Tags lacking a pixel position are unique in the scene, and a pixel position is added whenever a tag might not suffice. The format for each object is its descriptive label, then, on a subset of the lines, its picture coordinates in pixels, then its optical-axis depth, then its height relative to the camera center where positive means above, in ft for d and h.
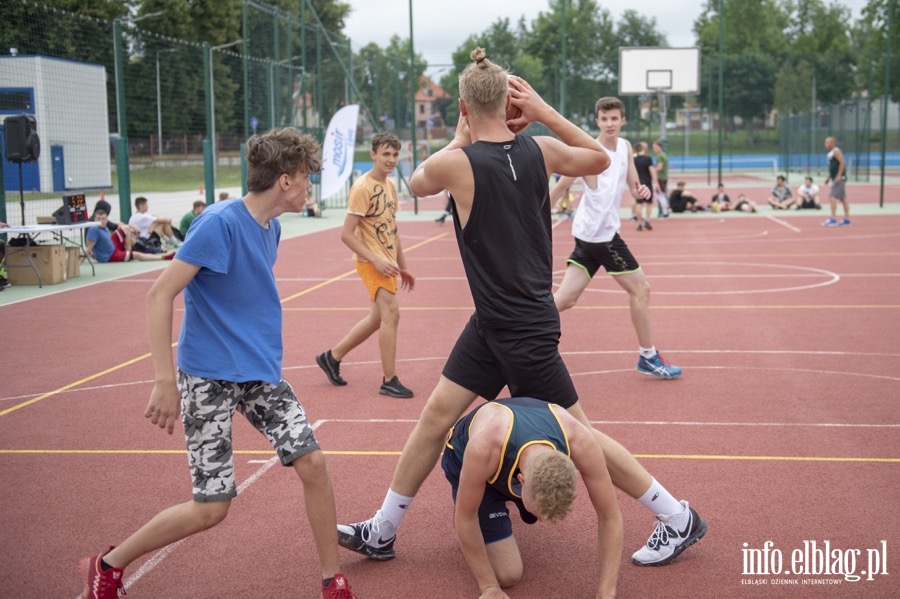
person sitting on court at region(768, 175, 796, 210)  89.45 -2.43
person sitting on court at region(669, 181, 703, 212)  87.10 -2.62
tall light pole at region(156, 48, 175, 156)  89.40 +5.05
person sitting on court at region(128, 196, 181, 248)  59.98 -2.80
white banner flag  73.41 +1.95
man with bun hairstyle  13.26 -0.99
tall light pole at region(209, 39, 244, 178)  75.61 +5.29
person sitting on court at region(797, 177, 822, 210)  89.30 -2.44
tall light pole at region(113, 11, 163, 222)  61.72 +2.19
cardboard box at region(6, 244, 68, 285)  46.93 -4.15
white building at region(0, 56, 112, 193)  60.29 +4.25
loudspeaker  47.11 +1.90
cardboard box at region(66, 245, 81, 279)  49.24 -4.24
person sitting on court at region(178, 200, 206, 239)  58.23 -2.48
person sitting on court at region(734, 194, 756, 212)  86.84 -3.01
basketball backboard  102.53 +10.46
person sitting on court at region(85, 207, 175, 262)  55.67 -3.83
